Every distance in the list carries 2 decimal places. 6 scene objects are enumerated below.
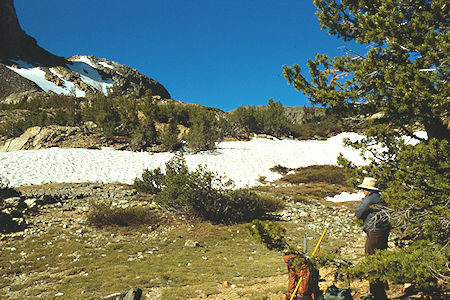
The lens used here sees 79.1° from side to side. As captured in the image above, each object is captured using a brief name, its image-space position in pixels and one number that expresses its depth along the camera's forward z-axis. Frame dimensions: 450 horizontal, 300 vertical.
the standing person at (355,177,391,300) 4.70
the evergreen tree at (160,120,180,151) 29.48
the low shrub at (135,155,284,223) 11.19
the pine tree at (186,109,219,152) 29.34
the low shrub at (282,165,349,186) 21.42
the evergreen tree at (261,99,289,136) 46.19
